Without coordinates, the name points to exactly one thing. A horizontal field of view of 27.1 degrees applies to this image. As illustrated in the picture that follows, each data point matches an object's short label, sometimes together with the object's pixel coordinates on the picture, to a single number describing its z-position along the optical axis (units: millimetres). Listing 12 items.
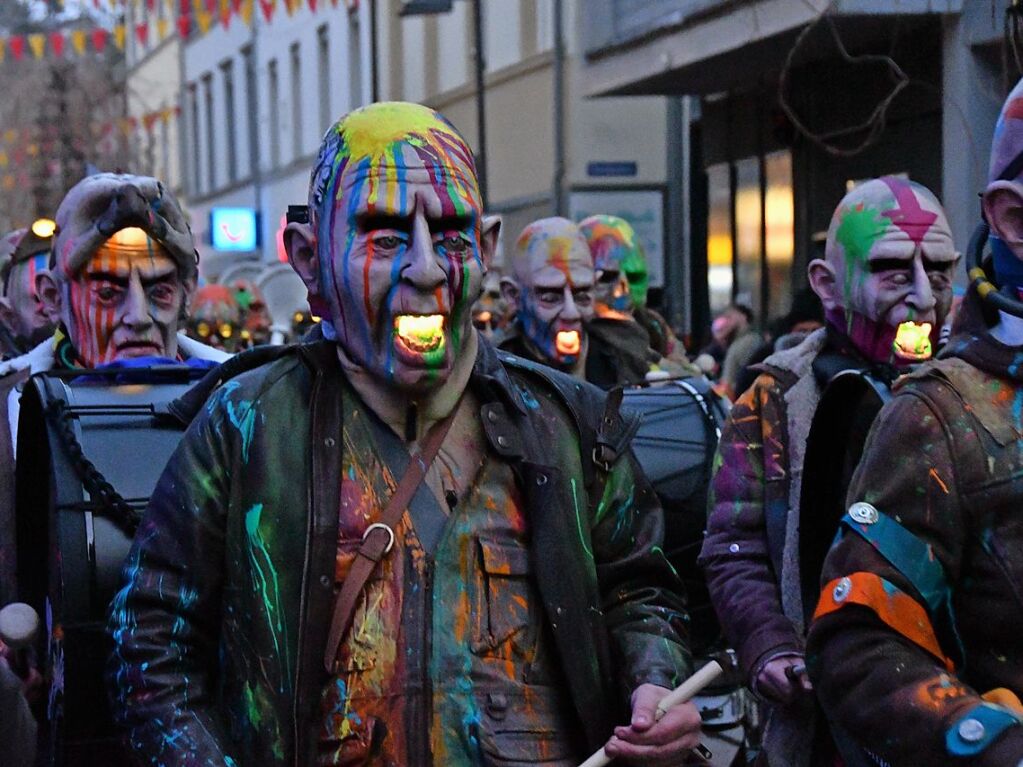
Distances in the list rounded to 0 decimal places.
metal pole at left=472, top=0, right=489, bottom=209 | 19812
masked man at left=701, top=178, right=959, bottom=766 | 4500
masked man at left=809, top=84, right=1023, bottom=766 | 2855
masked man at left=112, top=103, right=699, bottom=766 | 3457
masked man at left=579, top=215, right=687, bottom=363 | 10453
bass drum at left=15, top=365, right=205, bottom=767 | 4562
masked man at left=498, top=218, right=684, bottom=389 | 9078
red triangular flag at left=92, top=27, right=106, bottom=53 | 29527
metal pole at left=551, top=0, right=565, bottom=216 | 24484
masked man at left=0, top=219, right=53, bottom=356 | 8781
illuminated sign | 33625
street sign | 25016
